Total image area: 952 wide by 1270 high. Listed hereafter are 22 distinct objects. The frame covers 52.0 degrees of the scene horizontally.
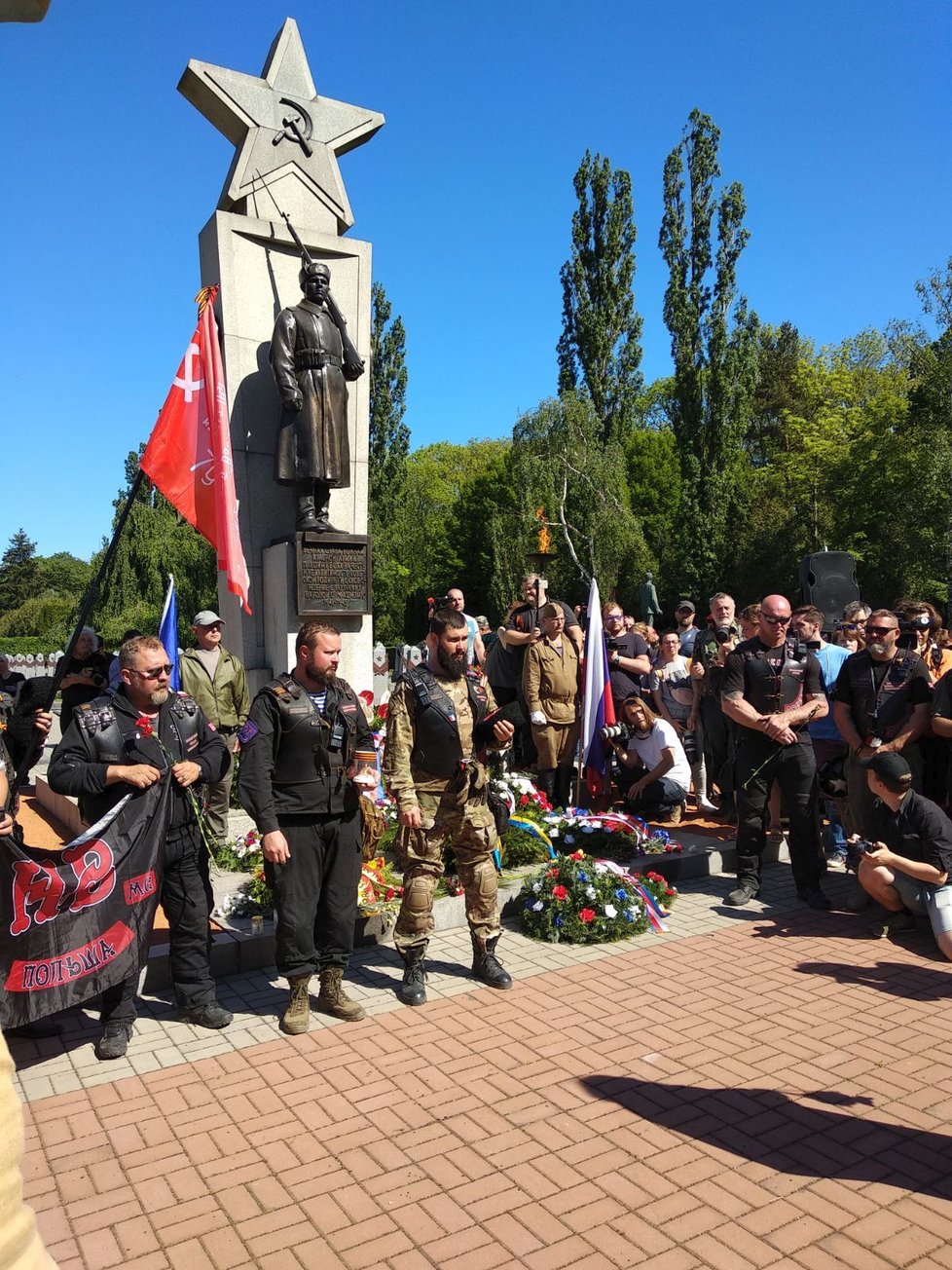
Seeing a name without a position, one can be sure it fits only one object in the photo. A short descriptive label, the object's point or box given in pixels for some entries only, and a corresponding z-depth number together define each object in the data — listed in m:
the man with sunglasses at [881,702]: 6.92
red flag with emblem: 6.66
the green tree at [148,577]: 32.78
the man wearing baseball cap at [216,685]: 7.57
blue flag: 7.70
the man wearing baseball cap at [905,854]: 5.87
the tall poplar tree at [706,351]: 34.38
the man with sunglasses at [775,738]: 6.84
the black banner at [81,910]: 4.38
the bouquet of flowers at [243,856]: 7.02
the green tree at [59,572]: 98.19
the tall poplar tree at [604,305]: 36.66
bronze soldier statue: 8.30
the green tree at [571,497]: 36.22
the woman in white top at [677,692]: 10.21
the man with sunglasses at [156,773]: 4.68
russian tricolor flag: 8.41
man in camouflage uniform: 5.29
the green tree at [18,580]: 95.50
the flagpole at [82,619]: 4.89
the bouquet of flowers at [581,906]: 6.18
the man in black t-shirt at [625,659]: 9.35
